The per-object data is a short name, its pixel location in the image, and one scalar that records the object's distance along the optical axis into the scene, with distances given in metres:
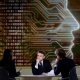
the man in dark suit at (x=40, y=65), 7.00
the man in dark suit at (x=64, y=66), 6.43
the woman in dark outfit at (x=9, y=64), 6.51
